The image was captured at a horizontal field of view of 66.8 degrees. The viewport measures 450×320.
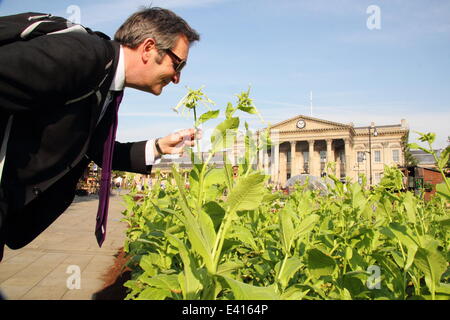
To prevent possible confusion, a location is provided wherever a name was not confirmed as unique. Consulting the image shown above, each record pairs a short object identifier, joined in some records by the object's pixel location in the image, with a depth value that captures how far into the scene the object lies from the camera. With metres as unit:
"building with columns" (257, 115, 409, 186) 70.88
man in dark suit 1.21
